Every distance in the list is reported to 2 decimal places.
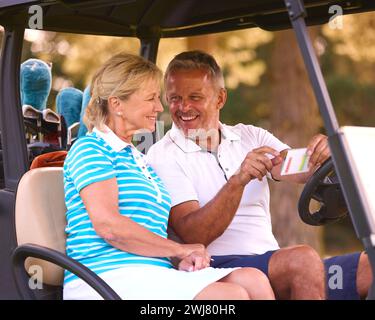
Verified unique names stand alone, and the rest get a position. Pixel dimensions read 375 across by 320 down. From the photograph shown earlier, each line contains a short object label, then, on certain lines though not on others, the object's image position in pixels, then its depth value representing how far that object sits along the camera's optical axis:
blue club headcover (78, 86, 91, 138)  6.71
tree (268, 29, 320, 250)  16.75
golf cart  4.36
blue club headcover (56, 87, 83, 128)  6.98
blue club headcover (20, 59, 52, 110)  6.47
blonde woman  5.06
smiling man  5.82
